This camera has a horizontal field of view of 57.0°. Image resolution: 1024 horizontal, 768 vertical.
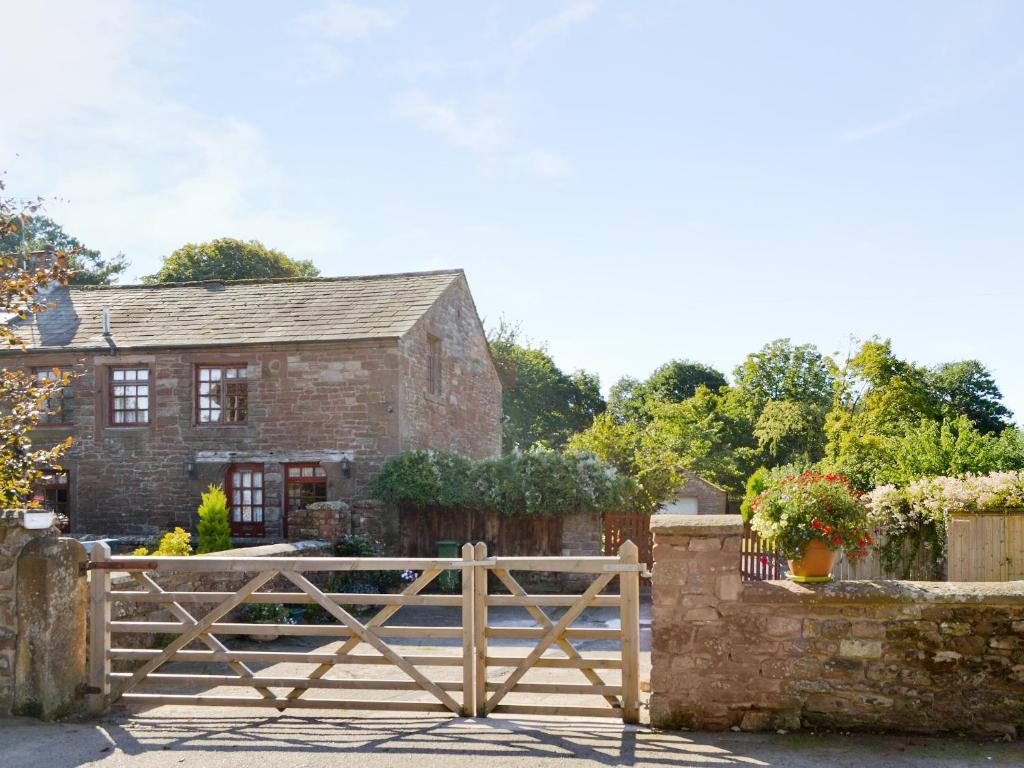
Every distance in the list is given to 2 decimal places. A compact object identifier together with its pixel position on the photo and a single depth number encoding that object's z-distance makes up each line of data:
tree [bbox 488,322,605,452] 51.97
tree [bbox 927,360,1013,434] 52.00
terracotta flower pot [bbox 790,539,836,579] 7.50
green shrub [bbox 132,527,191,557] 13.59
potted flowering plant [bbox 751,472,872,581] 7.48
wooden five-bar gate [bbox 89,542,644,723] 7.80
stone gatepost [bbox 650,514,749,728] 7.44
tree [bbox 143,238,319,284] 43.88
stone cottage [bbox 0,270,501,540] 21.09
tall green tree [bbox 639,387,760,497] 44.16
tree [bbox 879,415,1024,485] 16.67
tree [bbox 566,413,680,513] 21.31
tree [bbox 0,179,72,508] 9.62
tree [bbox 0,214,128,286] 51.44
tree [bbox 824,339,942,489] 29.60
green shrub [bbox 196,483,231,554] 17.05
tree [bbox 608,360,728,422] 56.91
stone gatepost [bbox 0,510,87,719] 8.21
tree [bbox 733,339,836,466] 44.90
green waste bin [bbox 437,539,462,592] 18.58
